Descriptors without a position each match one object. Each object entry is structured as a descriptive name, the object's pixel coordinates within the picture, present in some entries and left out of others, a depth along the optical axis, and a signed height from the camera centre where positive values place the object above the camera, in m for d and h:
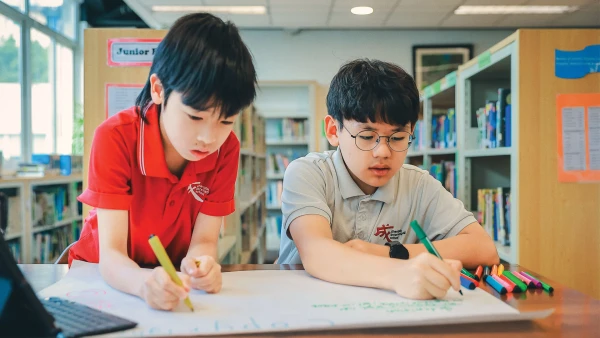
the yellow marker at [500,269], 0.96 -0.20
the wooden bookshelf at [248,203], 2.71 -0.24
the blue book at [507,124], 2.19 +0.19
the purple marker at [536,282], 0.88 -0.20
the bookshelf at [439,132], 3.08 +0.26
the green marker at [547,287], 0.86 -0.21
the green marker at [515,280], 0.85 -0.20
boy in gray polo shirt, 1.07 -0.06
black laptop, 0.58 -0.16
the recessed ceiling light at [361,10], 5.97 +1.94
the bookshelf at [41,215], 3.67 -0.35
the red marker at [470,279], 0.86 -0.20
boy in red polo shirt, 0.85 +0.01
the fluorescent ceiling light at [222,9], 5.95 +1.96
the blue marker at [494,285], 0.85 -0.20
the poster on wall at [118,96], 1.77 +0.27
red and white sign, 1.76 +0.43
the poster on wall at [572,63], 1.87 +0.39
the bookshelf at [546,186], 1.88 -0.07
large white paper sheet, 0.64 -0.20
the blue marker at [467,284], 0.83 -0.19
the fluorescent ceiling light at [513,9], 5.95 +1.92
